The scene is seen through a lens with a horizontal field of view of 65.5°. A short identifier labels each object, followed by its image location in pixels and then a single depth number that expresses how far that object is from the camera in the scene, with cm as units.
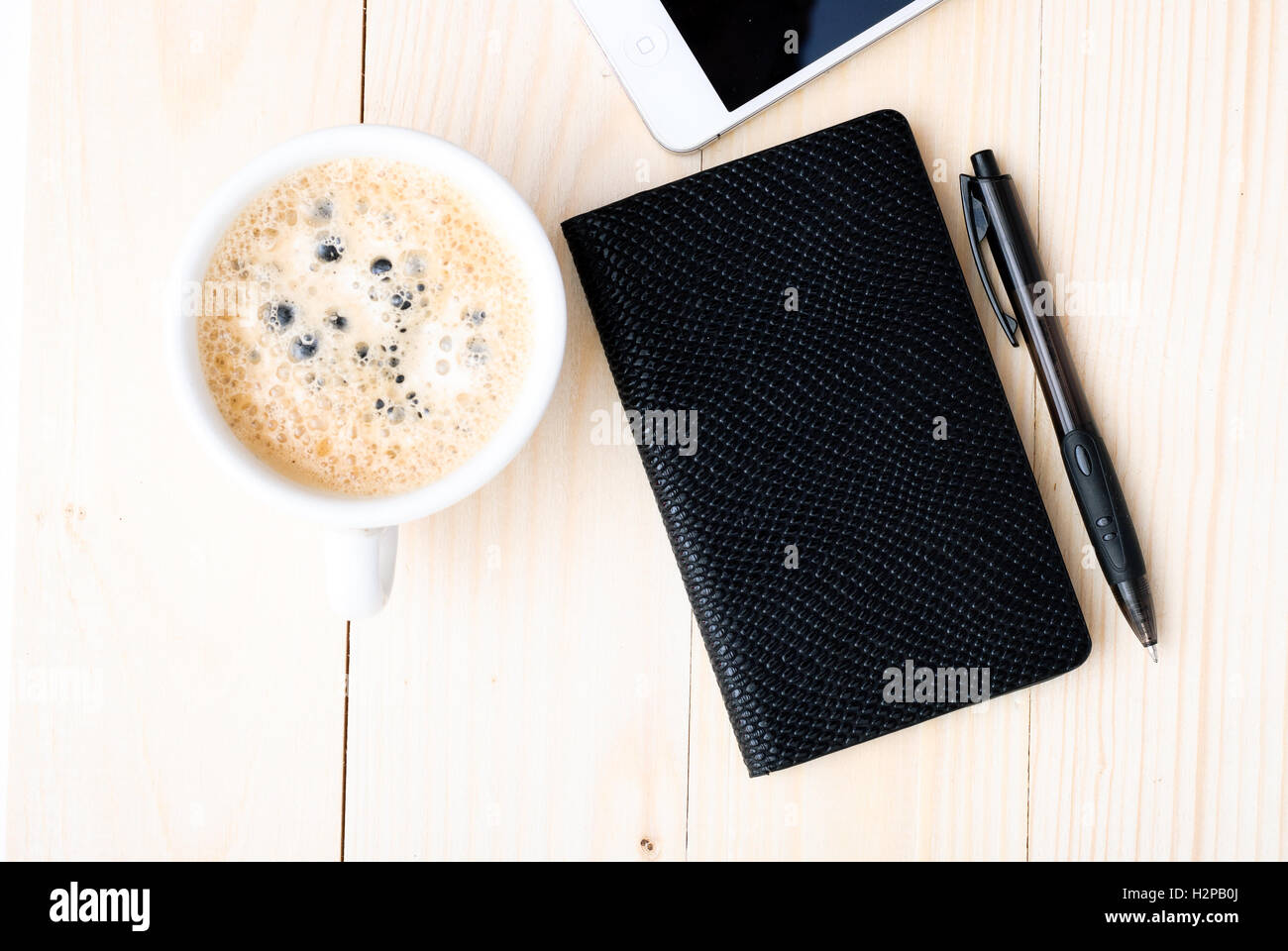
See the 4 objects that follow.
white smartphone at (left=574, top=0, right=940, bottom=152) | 51
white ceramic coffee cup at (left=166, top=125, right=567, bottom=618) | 40
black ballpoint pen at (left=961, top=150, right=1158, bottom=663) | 52
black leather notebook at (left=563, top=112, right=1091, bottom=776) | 49
